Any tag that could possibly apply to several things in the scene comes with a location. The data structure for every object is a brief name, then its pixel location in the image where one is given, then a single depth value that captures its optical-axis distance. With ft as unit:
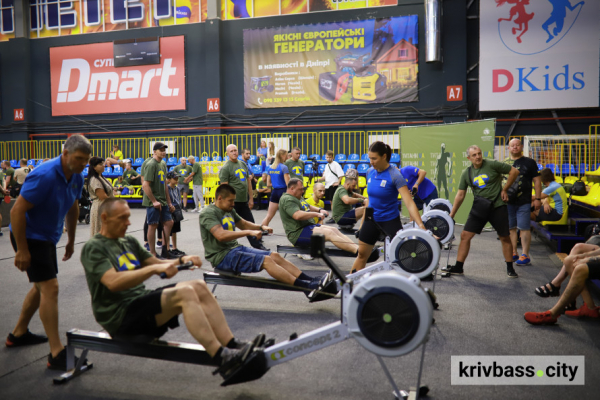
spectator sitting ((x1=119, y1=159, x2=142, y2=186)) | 43.65
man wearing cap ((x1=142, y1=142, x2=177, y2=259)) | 19.15
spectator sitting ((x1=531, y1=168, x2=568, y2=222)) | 21.02
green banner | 26.61
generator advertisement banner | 43.27
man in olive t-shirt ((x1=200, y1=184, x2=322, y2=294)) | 12.58
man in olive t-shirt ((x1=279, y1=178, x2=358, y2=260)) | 16.79
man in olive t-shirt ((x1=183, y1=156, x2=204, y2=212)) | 39.19
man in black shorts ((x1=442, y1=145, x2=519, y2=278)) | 16.43
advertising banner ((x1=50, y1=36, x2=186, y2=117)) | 49.47
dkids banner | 38.24
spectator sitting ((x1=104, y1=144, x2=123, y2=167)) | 48.47
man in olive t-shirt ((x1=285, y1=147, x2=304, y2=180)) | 26.96
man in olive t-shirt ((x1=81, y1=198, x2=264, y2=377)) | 7.85
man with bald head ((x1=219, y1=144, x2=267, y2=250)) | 21.11
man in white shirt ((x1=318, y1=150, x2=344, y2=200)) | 34.20
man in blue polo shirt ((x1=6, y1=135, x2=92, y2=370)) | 9.05
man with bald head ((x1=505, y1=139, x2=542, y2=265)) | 18.26
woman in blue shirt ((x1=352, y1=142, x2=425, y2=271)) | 13.24
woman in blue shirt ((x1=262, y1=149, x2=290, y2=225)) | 24.53
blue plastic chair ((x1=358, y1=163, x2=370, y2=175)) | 41.74
